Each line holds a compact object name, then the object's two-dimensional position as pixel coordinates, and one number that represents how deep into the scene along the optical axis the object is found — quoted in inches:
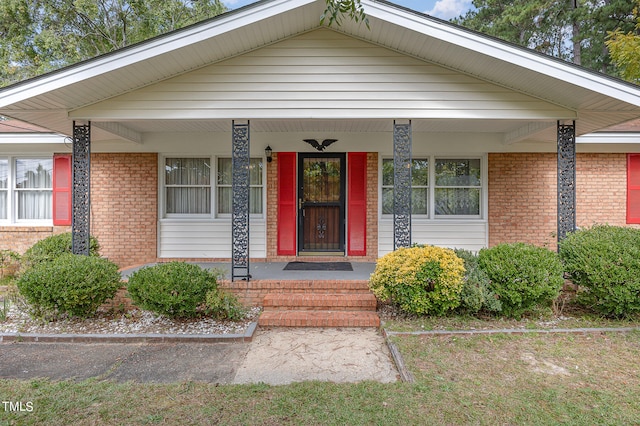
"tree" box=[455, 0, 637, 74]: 538.9
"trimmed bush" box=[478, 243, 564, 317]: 185.9
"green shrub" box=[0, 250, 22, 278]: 301.8
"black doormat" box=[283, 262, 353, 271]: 263.1
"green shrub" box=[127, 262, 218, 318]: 182.2
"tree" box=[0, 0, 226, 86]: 602.5
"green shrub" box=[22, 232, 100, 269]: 263.1
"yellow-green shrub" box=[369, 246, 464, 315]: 184.4
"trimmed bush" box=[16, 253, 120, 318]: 185.6
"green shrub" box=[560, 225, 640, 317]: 182.4
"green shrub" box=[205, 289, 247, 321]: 190.4
